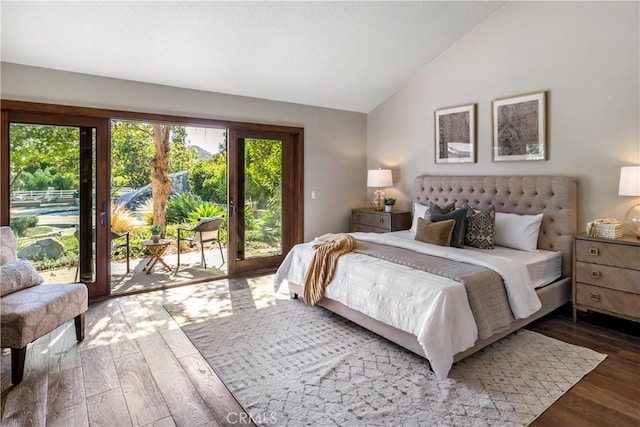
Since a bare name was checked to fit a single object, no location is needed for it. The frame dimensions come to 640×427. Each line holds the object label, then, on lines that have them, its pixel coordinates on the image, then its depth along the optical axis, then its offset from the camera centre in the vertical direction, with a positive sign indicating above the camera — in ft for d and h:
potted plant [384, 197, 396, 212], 17.16 +0.30
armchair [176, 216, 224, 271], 17.66 -0.97
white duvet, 7.46 -2.00
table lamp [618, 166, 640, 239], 9.84 +0.65
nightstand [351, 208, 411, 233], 16.47 -0.47
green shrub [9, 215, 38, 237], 11.64 -0.36
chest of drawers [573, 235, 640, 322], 9.52 -1.79
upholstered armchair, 7.47 -2.07
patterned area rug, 6.59 -3.51
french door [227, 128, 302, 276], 15.99 +0.57
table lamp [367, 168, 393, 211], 17.26 +1.52
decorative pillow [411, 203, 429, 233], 15.02 -0.07
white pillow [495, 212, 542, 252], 11.84 -0.70
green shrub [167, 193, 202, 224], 22.34 +0.26
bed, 7.62 -1.80
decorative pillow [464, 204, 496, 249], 11.80 -0.64
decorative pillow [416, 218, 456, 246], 11.70 -0.71
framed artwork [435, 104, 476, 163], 14.57 +3.12
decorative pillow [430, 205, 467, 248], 11.83 -0.38
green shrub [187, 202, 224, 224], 22.20 -0.05
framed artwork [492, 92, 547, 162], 12.50 +2.91
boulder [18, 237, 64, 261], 11.99 -1.26
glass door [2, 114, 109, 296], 11.65 +0.46
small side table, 16.74 -1.84
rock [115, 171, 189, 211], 21.05 +1.13
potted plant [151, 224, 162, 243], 16.90 -1.06
